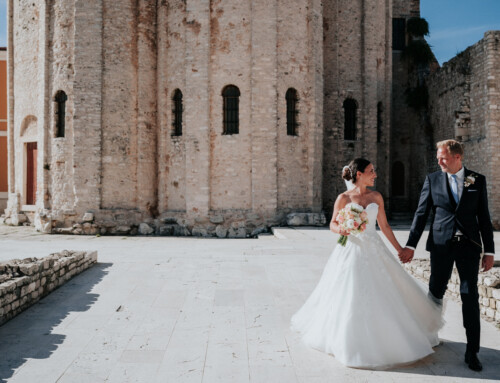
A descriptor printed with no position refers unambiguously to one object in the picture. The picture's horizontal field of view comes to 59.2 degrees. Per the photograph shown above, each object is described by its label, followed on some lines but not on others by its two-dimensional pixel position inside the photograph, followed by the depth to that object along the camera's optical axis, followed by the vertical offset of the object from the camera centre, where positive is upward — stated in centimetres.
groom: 389 -40
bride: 383 -109
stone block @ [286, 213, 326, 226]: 1617 -122
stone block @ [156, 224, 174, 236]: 1728 -173
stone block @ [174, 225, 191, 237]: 1697 -173
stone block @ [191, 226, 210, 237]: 1666 -174
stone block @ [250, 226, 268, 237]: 1622 -165
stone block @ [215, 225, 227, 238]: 1644 -168
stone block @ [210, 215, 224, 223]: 1661 -124
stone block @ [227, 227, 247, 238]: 1636 -175
